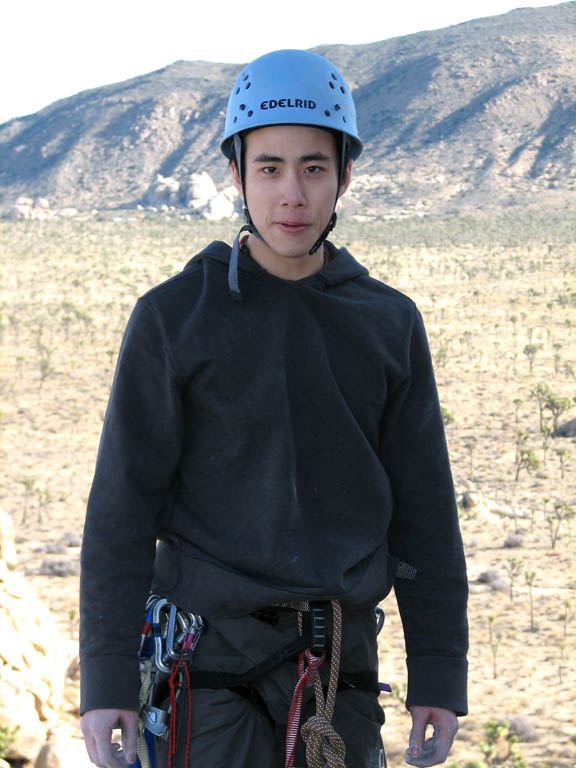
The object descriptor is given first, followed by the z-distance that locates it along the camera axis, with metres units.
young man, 2.83
